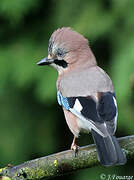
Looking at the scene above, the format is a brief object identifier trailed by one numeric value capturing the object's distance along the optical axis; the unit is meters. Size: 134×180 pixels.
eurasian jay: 6.66
